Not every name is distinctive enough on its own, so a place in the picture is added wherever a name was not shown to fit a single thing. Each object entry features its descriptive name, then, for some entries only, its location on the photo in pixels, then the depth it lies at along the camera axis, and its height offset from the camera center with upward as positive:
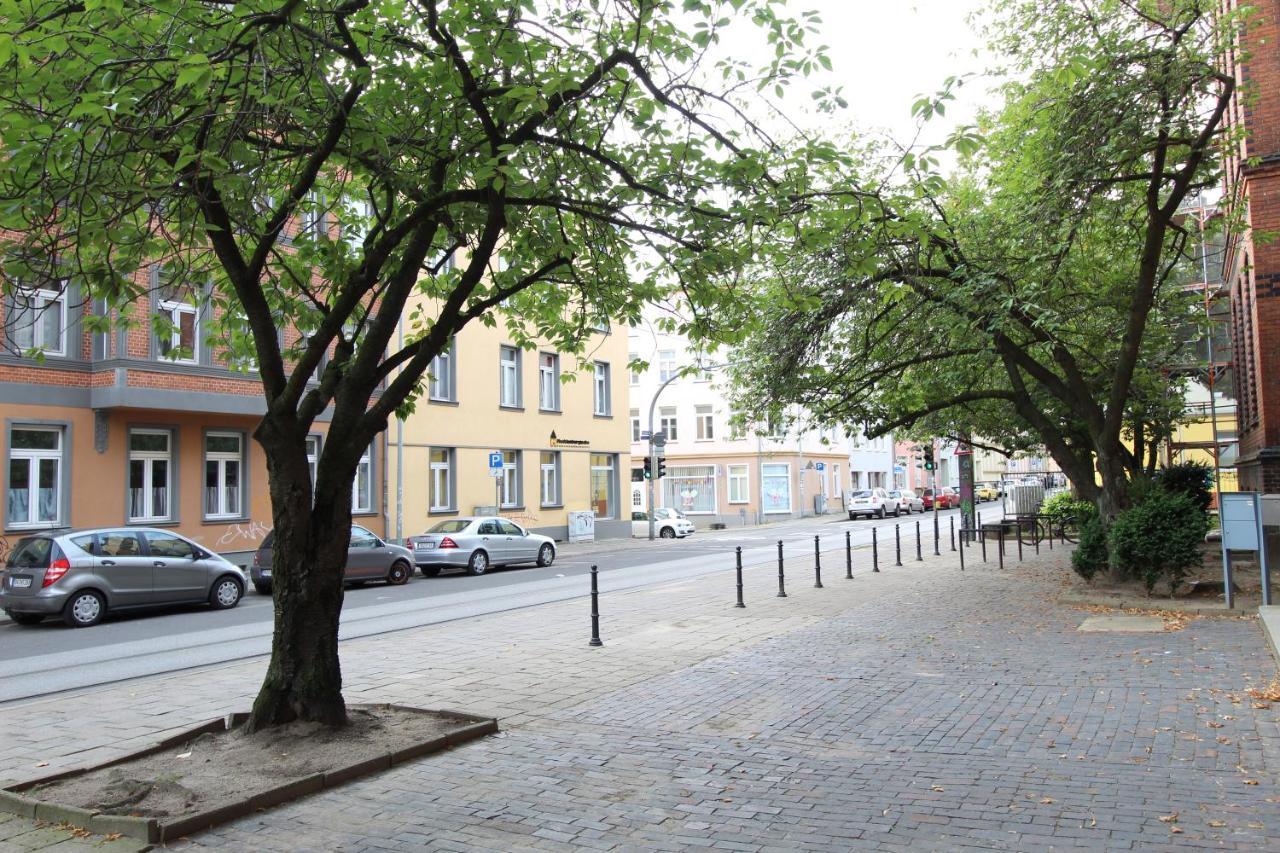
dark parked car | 19.52 -1.30
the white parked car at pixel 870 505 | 51.91 -0.92
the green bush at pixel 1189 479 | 23.14 +0.02
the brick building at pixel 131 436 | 20.36 +1.67
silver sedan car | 23.44 -1.22
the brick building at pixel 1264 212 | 16.45 +4.63
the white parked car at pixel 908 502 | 56.46 -0.89
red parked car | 61.59 -0.86
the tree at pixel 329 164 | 6.02 +2.50
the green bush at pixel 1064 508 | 25.81 -0.75
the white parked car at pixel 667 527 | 40.59 -1.42
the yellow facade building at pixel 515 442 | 30.25 +1.99
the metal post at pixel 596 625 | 11.20 -1.53
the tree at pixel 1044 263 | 12.57 +3.29
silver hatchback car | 14.38 -1.04
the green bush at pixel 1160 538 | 12.87 -0.79
